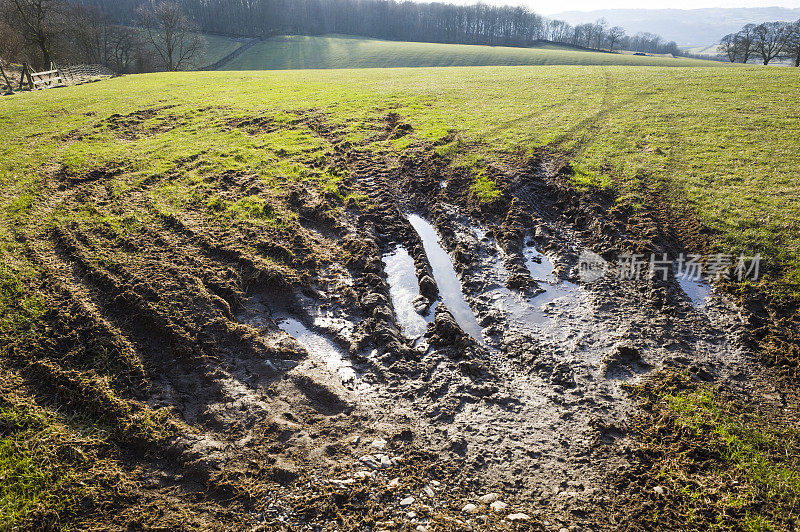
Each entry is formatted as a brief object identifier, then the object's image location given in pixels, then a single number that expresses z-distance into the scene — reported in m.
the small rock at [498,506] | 5.06
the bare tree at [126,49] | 60.84
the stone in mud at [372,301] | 8.41
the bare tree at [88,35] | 54.37
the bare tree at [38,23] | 35.50
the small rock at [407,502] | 5.05
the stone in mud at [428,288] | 8.95
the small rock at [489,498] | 5.17
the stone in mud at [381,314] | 8.05
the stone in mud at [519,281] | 9.14
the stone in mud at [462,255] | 9.96
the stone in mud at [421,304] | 8.54
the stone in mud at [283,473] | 5.28
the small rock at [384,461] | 5.54
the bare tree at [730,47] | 62.84
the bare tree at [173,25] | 55.12
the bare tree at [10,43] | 39.75
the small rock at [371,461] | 5.51
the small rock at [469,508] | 5.01
